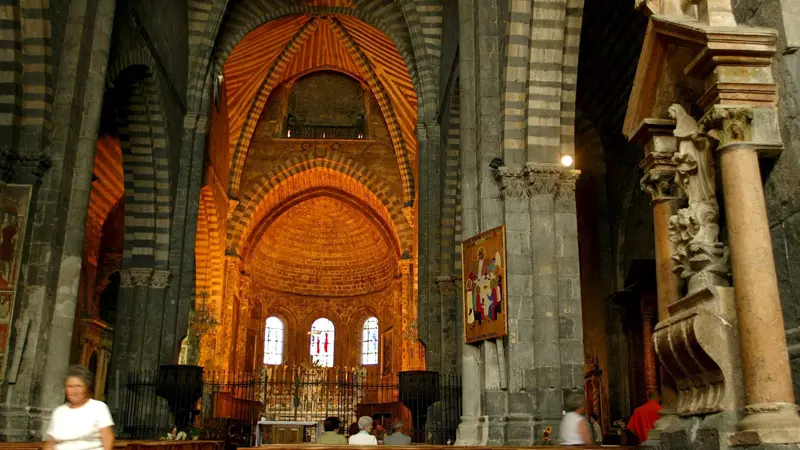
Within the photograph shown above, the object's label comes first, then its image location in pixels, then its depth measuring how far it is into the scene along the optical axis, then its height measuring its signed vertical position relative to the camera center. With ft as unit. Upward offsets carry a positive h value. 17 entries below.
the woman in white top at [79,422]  14.19 -0.10
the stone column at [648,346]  50.16 +4.98
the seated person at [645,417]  29.40 +0.20
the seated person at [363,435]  29.12 -0.58
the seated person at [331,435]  28.02 -0.56
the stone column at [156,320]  55.52 +6.95
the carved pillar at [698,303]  15.47 +2.44
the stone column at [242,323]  93.61 +11.27
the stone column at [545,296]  36.11 +5.93
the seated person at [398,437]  32.27 -0.71
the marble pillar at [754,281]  13.91 +2.62
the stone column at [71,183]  35.24 +11.15
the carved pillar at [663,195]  18.61 +5.39
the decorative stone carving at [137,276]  57.31 +10.08
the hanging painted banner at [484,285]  37.45 +6.65
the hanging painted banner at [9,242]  34.47 +7.73
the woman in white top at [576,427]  23.76 -0.16
